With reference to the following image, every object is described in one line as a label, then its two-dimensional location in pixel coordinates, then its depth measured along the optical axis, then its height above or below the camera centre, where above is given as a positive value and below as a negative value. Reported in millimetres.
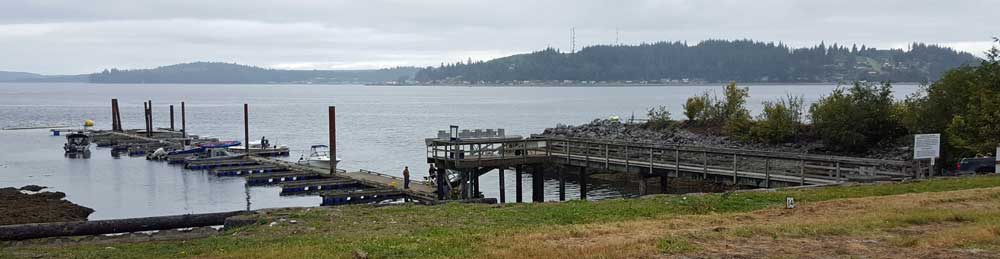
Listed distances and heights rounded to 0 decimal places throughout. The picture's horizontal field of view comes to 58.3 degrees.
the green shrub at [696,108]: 67562 -2304
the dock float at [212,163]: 61000 -5834
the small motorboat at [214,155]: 64975 -5644
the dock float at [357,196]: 40875 -5361
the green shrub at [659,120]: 69412 -3310
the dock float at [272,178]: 51734 -5816
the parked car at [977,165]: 29969 -2984
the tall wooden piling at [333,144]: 49659 -3662
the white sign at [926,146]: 25703 -1985
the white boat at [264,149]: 72444 -5933
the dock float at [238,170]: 57938 -5934
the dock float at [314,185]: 45969 -5571
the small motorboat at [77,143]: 75000 -5345
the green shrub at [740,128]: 57219 -3278
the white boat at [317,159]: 63288 -5893
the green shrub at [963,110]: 34656 -1457
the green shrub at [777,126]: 55656 -3047
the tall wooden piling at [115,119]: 99938 -4524
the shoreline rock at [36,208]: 32812 -5290
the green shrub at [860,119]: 48812 -2334
